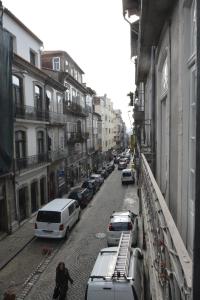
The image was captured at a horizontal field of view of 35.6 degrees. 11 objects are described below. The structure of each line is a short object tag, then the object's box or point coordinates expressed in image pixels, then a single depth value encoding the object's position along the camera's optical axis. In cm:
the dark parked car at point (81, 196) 2416
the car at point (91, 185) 2919
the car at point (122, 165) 5069
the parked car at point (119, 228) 1527
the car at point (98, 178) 3362
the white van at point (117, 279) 799
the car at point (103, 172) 4020
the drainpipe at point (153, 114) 762
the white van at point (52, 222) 1634
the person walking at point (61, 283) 1078
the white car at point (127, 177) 3519
